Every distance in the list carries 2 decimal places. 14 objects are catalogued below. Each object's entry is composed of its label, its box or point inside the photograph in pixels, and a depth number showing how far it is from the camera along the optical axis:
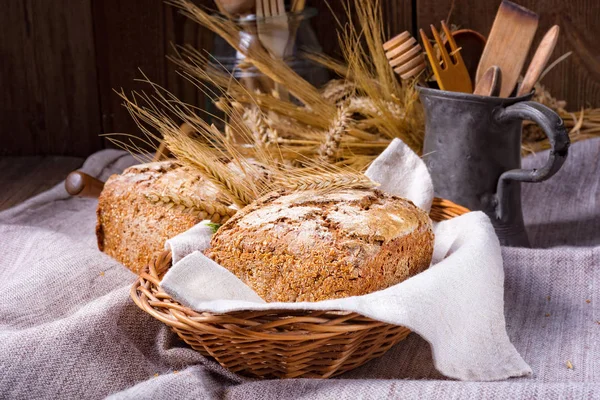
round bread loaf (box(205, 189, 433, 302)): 1.00
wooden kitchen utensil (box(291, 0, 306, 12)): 1.35
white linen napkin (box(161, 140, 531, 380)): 0.96
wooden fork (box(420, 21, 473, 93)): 1.22
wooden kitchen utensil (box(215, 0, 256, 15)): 1.32
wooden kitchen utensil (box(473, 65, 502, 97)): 1.20
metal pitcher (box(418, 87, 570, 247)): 1.19
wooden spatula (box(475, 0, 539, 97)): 1.23
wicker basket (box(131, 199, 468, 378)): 0.95
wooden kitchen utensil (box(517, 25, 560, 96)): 1.20
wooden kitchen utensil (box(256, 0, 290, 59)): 1.33
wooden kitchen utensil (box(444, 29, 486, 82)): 1.29
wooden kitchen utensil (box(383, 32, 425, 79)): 1.22
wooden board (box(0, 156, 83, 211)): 1.48
